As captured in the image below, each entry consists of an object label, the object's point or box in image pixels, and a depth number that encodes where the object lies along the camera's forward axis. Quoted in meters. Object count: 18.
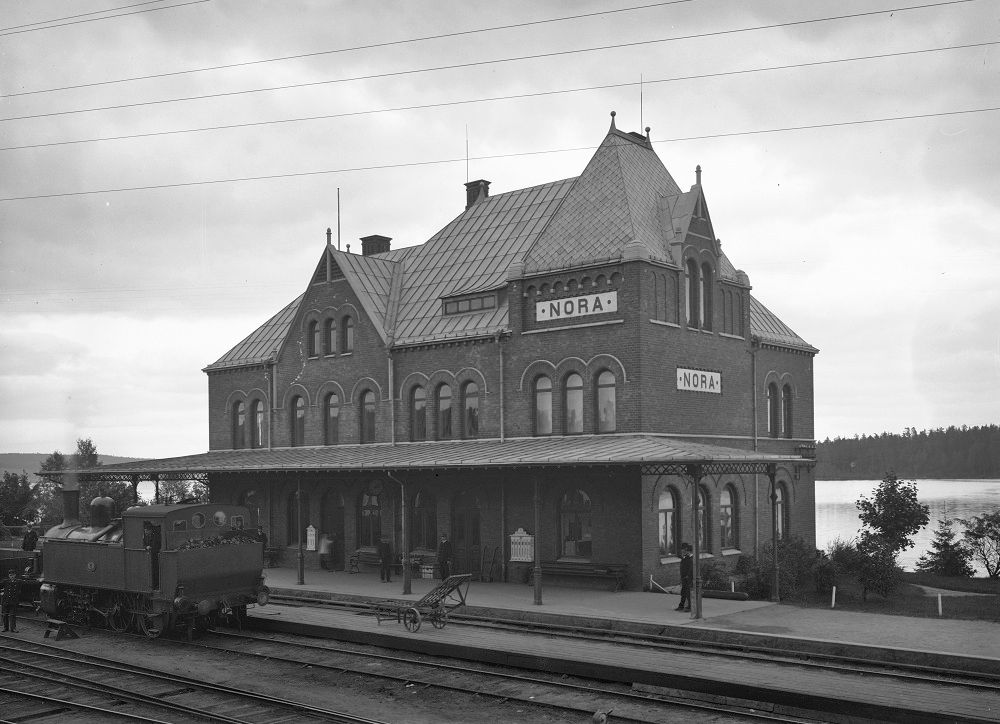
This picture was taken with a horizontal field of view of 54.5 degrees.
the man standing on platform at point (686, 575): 21.30
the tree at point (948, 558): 37.25
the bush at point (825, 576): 26.62
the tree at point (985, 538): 36.81
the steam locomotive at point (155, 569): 18.80
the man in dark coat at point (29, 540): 24.86
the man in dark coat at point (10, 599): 21.05
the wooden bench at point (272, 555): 34.47
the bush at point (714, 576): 25.55
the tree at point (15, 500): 48.12
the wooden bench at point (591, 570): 25.39
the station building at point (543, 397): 26.20
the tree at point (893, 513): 35.78
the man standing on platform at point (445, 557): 27.02
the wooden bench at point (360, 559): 31.75
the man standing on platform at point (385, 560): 28.92
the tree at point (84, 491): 54.78
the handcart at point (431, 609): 19.48
